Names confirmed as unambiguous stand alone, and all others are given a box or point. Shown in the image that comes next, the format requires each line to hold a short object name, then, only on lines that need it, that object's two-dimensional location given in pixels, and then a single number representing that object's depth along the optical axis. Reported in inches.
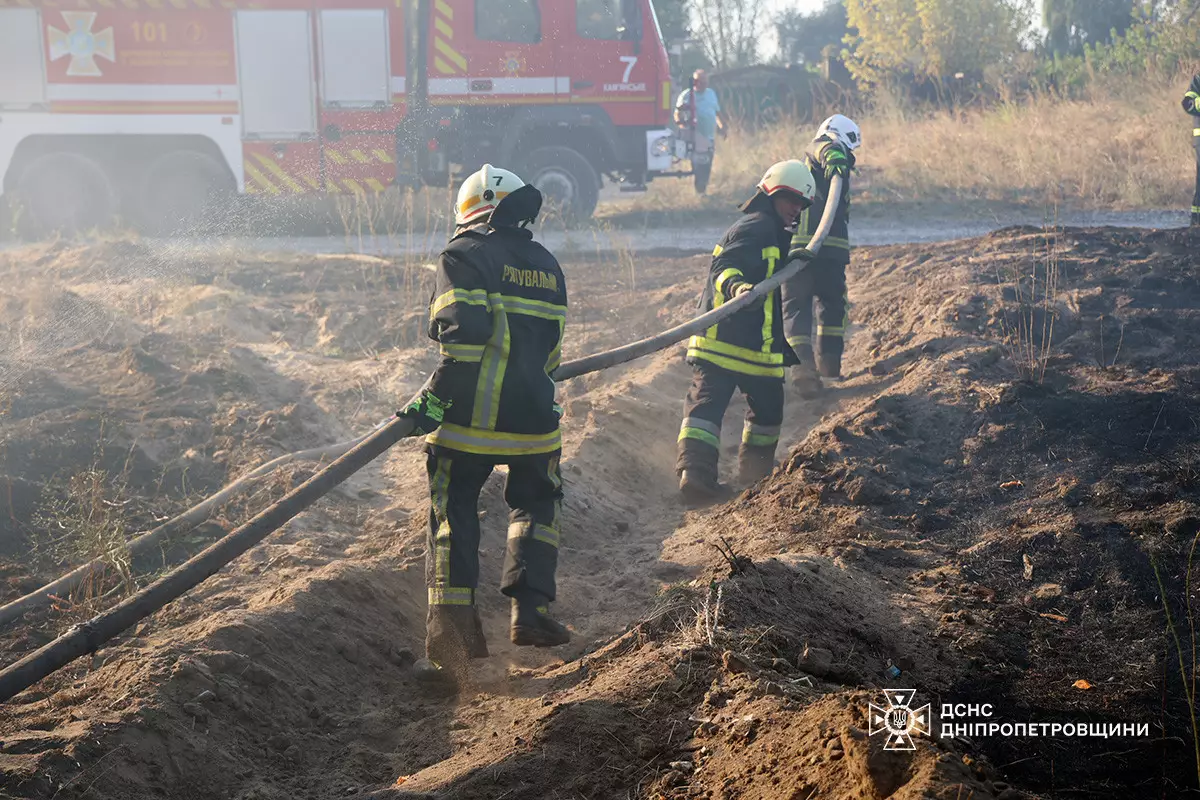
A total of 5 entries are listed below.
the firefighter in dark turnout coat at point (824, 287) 305.0
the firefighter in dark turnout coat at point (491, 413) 169.9
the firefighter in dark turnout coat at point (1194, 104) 440.1
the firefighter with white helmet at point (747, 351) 250.8
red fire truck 561.3
